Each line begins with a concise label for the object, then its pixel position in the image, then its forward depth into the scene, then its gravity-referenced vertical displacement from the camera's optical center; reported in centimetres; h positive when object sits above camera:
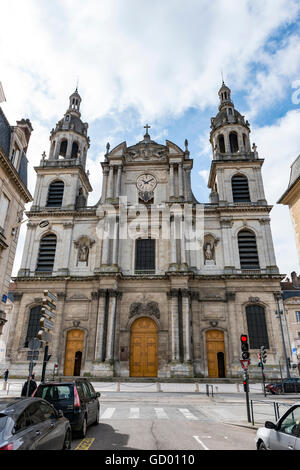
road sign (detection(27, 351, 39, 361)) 1189 +50
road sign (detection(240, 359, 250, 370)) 1146 +30
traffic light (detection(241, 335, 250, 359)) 1152 +83
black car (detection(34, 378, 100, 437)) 757 -68
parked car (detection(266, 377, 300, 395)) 1977 -77
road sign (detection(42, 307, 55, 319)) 1231 +205
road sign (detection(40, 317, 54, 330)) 1183 +160
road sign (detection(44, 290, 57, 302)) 1242 +268
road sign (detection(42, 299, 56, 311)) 1258 +242
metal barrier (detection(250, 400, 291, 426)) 872 -101
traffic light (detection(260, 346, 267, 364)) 2164 +108
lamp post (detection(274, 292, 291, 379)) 2448 +439
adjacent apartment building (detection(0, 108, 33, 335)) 1652 +906
